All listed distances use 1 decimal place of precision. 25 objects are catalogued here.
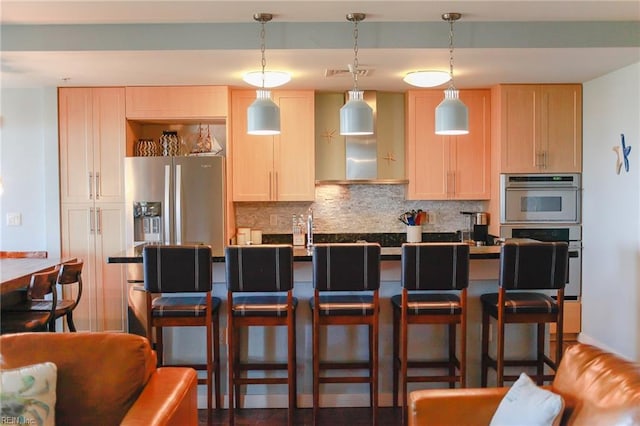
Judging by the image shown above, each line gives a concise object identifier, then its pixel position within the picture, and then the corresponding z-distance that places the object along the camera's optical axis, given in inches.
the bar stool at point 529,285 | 112.3
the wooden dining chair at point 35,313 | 119.6
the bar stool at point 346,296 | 110.3
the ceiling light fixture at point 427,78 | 156.9
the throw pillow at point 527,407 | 63.3
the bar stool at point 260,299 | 109.9
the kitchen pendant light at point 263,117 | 120.5
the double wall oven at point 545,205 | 188.7
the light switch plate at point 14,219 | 189.8
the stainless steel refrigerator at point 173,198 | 180.9
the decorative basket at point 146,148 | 192.2
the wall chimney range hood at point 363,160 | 202.1
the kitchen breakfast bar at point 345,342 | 128.6
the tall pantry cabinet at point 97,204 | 184.9
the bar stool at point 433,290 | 111.3
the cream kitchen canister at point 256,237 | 202.8
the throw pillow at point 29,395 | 67.4
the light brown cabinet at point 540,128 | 187.2
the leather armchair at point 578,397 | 60.9
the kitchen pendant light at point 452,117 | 119.6
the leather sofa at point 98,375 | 72.7
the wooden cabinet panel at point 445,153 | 196.9
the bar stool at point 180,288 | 109.7
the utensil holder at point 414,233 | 202.5
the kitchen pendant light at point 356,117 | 120.5
